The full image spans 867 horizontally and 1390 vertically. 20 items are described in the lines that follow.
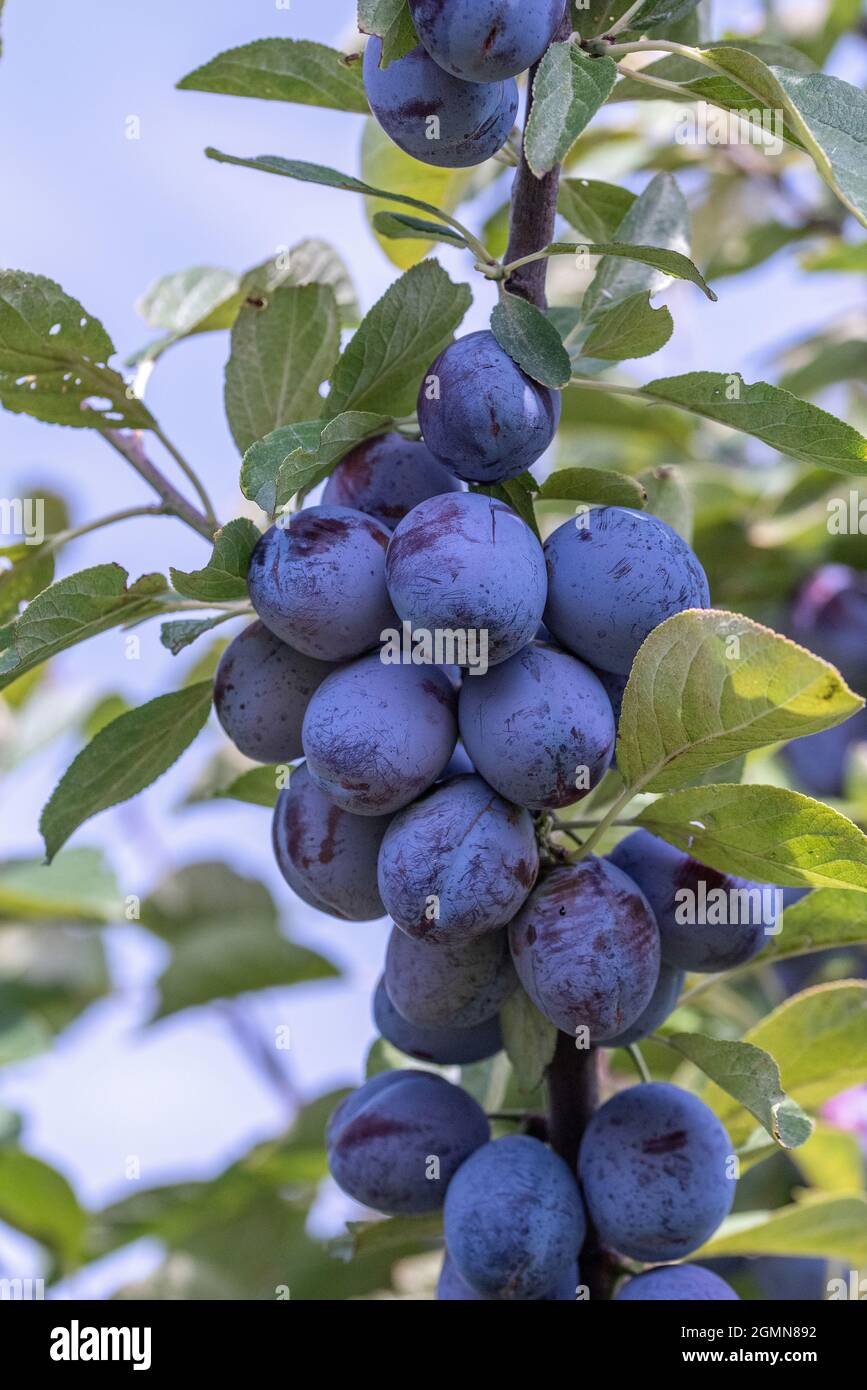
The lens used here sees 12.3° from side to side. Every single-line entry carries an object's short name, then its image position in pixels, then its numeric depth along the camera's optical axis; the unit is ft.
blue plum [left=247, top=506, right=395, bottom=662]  2.78
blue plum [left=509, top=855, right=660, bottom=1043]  2.76
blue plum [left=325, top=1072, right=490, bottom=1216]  2.94
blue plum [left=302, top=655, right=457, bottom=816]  2.75
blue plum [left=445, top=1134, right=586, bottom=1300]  2.84
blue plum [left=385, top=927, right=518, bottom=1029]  2.84
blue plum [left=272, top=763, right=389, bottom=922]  2.85
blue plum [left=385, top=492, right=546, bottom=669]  2.72
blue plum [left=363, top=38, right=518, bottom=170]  2.80
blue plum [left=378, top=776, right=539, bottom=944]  2.75
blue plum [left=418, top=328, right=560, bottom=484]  2.77
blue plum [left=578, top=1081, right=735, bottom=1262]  2.85
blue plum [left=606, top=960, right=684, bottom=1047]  2.91
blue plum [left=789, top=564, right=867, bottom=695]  4.47
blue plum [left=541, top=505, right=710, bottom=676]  2.78
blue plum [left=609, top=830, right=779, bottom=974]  2.88
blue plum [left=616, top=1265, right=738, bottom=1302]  2.86
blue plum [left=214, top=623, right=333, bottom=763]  2.88
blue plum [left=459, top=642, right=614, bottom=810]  2.75
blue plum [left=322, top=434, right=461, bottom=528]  2.90
